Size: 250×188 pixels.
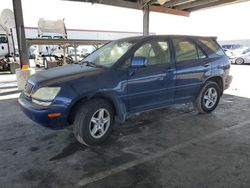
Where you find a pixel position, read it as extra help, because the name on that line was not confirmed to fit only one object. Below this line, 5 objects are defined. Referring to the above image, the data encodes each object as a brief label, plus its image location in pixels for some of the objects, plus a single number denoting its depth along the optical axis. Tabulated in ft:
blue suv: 9.95
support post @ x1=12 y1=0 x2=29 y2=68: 23.34
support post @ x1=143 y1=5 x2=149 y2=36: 32.48
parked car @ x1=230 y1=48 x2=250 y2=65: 55.83
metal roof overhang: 29.86
